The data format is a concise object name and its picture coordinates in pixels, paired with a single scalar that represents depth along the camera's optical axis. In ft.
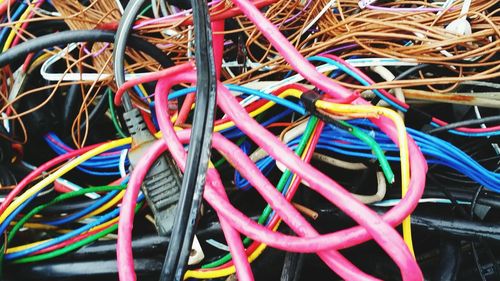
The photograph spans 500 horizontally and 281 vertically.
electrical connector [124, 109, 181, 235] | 1.52
